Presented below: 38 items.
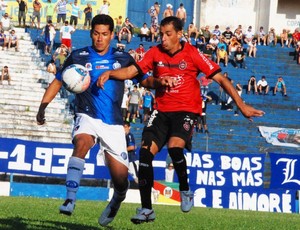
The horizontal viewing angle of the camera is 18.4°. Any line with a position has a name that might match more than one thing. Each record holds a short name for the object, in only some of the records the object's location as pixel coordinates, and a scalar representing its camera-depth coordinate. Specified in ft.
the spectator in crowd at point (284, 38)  140.67
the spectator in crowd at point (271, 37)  141.69
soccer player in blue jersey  37.78
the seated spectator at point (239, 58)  130.93
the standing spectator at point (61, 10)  130.52
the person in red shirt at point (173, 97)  39.06
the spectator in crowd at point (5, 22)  124.98
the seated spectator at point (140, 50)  119.26
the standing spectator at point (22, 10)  132.05
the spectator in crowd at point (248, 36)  136.96
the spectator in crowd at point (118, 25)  131.84
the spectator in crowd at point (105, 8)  131.85
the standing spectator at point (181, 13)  137.39
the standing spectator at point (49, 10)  135.98
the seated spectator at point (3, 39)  120.06
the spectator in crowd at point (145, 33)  133.18
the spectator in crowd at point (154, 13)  136.67
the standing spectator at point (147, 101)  108.47
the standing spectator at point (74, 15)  133.49
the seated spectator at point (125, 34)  129.90
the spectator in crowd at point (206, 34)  134.41
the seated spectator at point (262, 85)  124.47
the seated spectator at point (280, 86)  125.49
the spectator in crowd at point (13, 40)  121.60
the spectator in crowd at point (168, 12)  134.76
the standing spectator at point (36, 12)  131.54
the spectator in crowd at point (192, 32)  136.05
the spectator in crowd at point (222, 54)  128.26
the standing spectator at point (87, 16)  135.64
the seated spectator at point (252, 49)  134.75
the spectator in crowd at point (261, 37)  141.90
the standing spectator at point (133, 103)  108.27
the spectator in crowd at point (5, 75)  111.14
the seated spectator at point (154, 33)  132.77
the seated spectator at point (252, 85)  123.85
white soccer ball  36.47
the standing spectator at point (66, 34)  121.70
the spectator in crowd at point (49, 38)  121.80
